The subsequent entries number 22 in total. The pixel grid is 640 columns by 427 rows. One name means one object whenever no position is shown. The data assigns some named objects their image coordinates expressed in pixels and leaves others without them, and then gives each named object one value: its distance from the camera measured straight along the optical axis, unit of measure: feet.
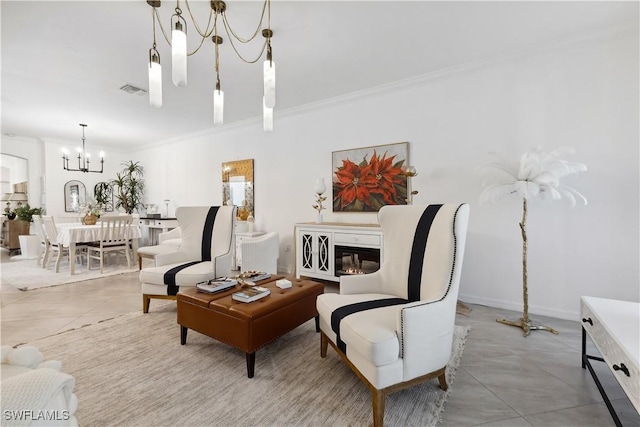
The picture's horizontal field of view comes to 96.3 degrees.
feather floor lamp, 7.50
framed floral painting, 11.68
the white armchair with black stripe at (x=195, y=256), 8.84
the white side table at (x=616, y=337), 3.82
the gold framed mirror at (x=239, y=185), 16.52
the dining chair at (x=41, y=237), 16.29
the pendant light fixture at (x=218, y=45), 5.35
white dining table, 14.40
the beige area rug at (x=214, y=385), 4.77
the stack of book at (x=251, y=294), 6.42
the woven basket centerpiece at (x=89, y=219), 16.44
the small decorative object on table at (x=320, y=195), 12.87
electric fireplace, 11.07
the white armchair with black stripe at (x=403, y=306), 4.52
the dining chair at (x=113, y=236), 15.06
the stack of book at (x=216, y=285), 7.04
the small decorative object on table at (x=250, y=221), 15.62
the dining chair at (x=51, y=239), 15.12
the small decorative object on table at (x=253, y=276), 8.08
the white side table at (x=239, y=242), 15.09
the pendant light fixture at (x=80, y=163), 20.09
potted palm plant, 22.72
